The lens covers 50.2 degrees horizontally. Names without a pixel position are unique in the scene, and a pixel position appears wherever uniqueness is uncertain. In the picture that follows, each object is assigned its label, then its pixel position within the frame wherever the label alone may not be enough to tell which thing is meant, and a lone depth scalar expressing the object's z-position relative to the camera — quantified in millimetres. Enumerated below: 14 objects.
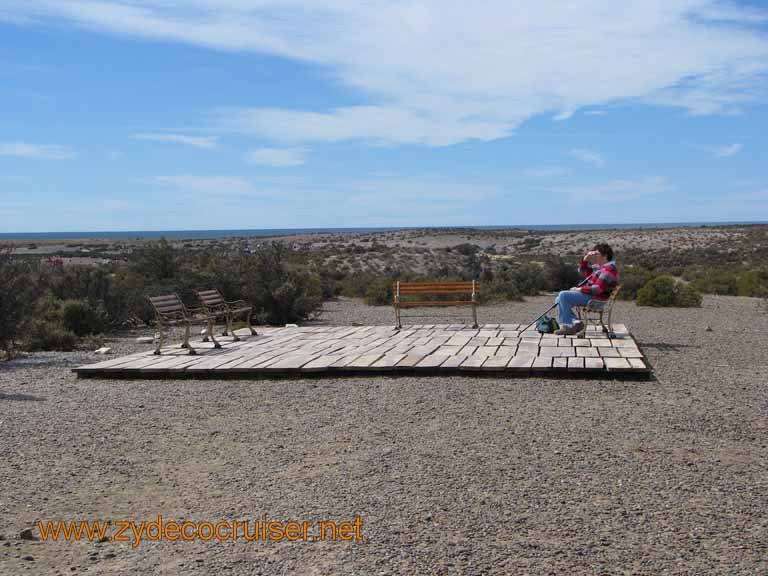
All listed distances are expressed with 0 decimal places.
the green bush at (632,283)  23047
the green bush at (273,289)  17891
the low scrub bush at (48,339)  13344
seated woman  11109
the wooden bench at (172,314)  10961
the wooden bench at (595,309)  11320
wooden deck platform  9391
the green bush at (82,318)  15125
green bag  12062
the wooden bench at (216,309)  11961
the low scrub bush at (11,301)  12180
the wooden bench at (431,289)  13500
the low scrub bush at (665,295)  19922
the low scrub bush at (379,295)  22609
